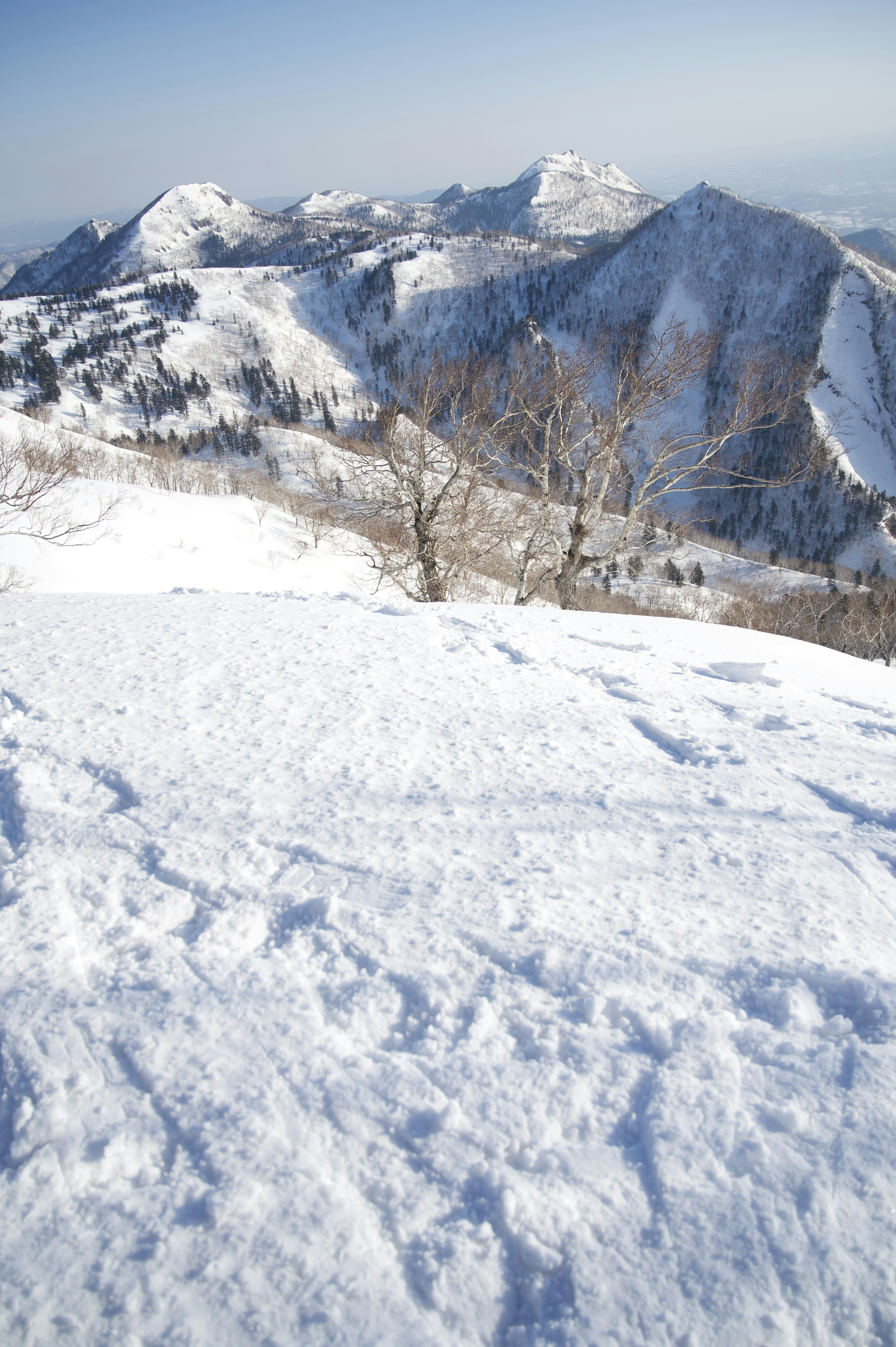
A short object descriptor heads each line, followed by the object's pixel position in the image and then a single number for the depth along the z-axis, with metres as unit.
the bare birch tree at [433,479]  14.07
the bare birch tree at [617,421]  12.28
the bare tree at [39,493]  13.30
